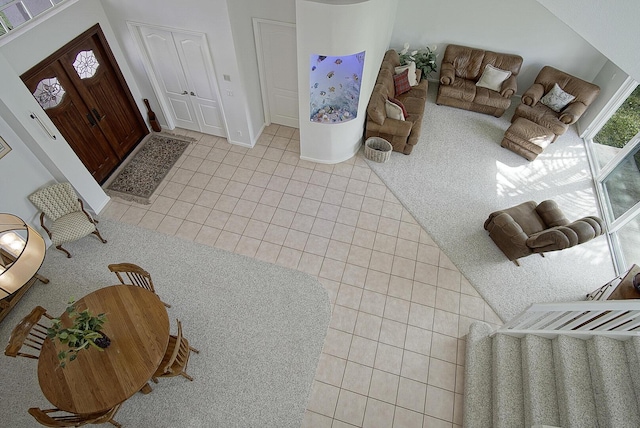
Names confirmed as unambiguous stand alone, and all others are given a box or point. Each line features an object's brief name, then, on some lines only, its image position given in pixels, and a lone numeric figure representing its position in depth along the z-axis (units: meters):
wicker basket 6.21
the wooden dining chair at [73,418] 2.96
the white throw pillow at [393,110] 5.97
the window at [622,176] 5.27
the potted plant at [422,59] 7.05
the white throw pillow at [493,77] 6.87
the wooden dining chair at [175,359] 3.44
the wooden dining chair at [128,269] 3.82
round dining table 3.21
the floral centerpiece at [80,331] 3.02
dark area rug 5.82
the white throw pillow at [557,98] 6.46
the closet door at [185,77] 5.30
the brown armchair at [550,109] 6.36
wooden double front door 4.71
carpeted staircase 3.01
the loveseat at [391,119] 5.98
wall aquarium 5.02
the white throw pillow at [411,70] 6.82
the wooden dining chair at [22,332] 3.30
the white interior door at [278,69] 5.39
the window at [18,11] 3.98
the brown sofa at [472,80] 6.89
